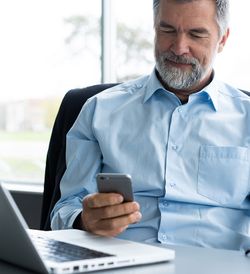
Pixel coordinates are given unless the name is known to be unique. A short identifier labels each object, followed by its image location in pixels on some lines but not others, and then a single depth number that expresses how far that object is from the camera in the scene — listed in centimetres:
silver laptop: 128
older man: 186
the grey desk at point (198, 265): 134
